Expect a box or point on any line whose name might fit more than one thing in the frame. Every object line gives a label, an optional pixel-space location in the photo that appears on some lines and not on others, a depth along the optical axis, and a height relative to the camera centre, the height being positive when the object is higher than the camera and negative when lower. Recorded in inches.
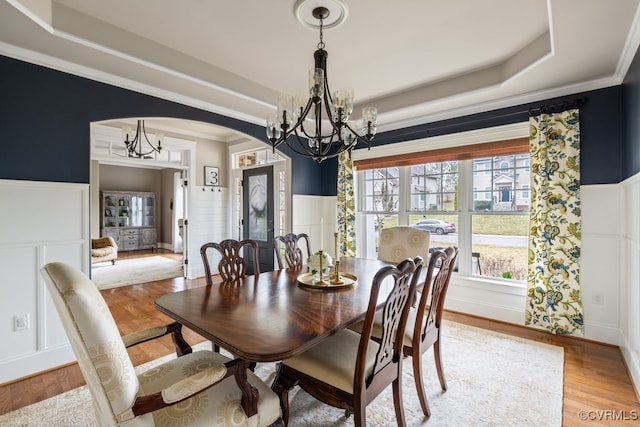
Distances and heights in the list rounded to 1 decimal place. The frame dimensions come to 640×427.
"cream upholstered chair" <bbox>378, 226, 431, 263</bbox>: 120.4 -12.7
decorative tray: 80.4 -19.5
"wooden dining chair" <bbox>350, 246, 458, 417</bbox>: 70.9 -29.9
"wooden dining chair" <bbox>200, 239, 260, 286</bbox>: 89.7 -15.0
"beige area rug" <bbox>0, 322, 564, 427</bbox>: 71.7 -49.3
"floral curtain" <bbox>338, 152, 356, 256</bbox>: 181.0 +4.4
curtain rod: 112.7 +41.5
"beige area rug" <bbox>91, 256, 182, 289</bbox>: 204.7 -45.7
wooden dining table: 48.7 -20.8
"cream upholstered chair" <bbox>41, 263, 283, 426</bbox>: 37.6 -24.3
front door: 205.3 +1.6
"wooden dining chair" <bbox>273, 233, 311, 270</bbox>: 113.3 -14.4
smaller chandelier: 169.8 +43.2
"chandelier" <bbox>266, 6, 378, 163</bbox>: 77.7 +28.6
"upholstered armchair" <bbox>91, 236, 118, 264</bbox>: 242.2 -30.4
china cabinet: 332.8 -6.8
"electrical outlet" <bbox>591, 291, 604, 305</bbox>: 110.3 -31.3
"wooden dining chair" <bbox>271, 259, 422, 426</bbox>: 54.6 -30.6
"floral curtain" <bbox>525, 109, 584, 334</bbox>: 113.1 -4.3
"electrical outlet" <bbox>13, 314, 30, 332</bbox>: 90.4 -33.5
